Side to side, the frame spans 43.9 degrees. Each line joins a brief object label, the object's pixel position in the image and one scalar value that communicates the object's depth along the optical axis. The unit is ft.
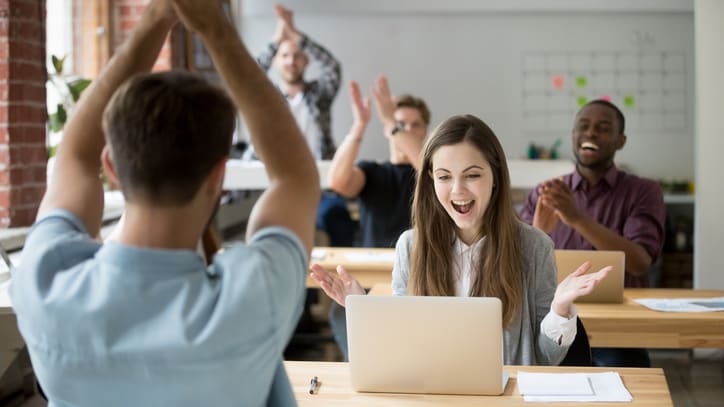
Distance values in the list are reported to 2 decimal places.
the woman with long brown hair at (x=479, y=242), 7.78
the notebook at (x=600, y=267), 9.54
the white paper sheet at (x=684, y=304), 9.86
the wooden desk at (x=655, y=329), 9.38
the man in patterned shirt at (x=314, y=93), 18.69
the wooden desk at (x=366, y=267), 12.69
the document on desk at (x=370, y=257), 12.90
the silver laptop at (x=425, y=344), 6.01
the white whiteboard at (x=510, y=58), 22.77
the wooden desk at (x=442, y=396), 6.22
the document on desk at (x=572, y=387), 6.25
